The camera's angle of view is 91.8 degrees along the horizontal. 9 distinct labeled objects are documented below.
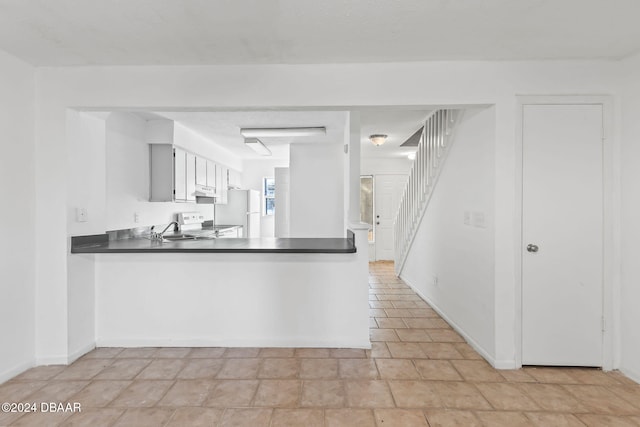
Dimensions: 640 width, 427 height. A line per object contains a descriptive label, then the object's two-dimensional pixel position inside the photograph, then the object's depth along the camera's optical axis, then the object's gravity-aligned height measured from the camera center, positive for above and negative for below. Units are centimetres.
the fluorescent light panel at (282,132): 441 +118
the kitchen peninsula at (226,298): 296 -81
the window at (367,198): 765 +38
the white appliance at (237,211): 630 +5
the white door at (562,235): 250 -18
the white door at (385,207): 759 +16
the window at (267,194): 745 +47
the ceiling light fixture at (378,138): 504 +124
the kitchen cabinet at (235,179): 637 +74
